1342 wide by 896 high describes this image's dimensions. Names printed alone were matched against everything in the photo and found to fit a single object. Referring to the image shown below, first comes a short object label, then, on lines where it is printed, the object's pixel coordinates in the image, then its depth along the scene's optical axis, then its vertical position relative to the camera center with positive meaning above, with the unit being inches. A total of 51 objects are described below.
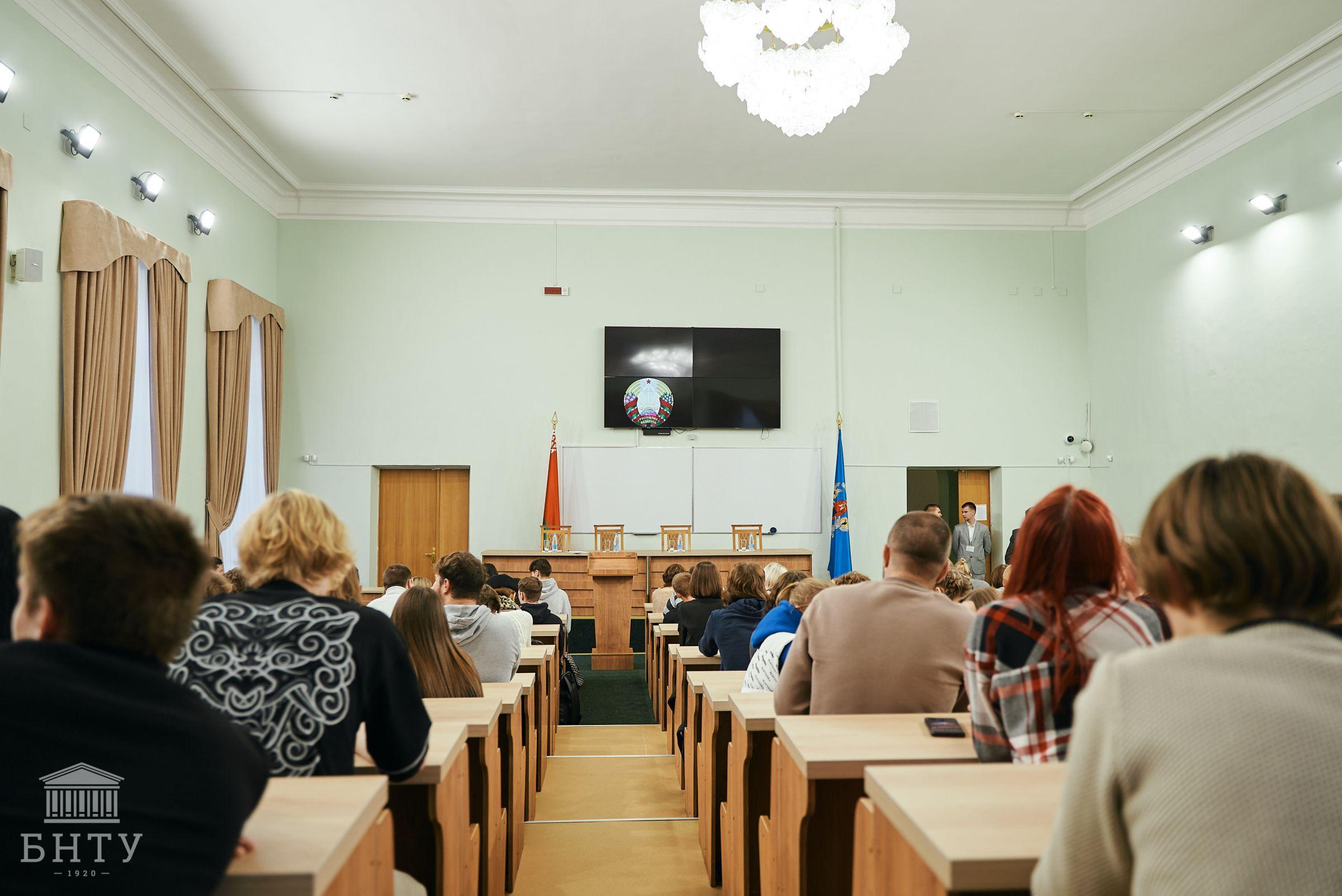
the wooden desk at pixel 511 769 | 128.4 -41.3
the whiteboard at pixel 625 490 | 428.1 -4.4
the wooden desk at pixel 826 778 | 77.8 -28.2
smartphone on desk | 84.4 -22.9
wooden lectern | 330.0 -45.8
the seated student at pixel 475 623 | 145.6 -22.8
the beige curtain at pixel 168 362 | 302.2 +40.3
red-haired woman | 69.7 -11.5
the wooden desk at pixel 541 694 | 175.5 -42.1
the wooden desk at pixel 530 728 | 151.9 -42.3
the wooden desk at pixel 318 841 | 48.8 -20.7
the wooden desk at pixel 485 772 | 100.1 -35.0
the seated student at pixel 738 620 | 166.6 -25.6
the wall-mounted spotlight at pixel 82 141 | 256.7 +95.2
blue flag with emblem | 414.9 -25.3
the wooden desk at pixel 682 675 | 178.4 -39.2
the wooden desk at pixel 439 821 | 85.1 -33.5
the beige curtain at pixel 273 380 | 398.9 +44.4
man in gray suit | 422.9 -28.8
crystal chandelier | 212.4 +104.0
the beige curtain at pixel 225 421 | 349.1 +23.2
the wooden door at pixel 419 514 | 434.6 -15.4
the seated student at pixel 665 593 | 294.5 -36.5
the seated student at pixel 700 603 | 215.0 -29.0
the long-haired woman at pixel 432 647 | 113.6 -20.8
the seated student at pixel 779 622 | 133.2 -20.5
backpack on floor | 241.4 -58.7
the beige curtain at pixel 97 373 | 256.2 +31.5
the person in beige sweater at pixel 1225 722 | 38.1 -10.2
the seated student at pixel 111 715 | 45.3 -11.6
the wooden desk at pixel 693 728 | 149.4 -42.8
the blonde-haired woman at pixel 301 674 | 68.3 -14.3
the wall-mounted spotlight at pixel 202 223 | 336.2 +94.7
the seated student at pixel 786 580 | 169.3 -18.5
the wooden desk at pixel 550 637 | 224.3 -38.9
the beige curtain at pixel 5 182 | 221.3 +72.1
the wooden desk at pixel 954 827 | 48.7 -19.9
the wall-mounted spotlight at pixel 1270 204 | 325.7 +97.4
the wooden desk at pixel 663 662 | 230.5 -47.3
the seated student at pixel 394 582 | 188.2 -22.9
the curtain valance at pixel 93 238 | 256.4 +70.6
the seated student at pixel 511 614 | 178.7 -27.3
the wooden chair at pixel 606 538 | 408.8 -25.5
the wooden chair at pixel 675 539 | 414.6 -26.4
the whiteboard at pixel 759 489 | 430.0 -4.2
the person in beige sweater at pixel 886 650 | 100.0 -18.4
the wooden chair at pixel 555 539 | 409.4 -25.8
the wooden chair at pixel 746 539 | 414.9 -26.6
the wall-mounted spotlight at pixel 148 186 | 294.0 +94.6
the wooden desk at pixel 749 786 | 110.3 -37.2
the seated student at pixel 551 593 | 291.6 -36.2
